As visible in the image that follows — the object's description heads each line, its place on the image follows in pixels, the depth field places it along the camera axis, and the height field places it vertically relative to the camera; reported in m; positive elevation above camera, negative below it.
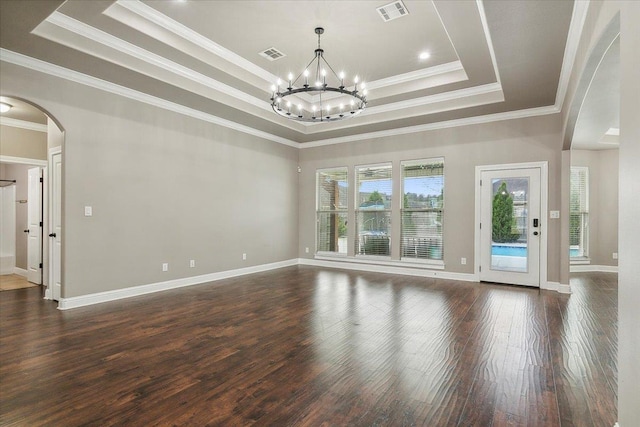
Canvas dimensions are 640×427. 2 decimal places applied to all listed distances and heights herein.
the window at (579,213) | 8.14 +0.07
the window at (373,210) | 7.46 +0.10
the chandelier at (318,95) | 4.20 +2.27
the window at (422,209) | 6.84 +0.12
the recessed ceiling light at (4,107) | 5.31 +1.73
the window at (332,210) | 8.12 +0.11
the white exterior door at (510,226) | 5.91 -0.20
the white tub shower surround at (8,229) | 7.19 -0.37
